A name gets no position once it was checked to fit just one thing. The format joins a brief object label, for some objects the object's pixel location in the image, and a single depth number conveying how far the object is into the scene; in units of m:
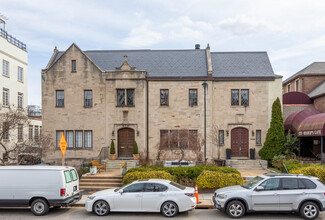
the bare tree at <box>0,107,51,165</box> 16.92
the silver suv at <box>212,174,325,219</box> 11.11
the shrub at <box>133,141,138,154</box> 22.66
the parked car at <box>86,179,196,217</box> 11.49
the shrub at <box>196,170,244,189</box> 15.37
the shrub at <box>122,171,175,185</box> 15.61
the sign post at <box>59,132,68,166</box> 15.60
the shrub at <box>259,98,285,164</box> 22.34
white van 11.77
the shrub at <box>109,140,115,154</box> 22.77
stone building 23.59
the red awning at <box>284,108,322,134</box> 23.47
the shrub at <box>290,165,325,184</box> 15.85
